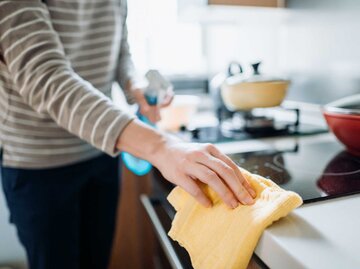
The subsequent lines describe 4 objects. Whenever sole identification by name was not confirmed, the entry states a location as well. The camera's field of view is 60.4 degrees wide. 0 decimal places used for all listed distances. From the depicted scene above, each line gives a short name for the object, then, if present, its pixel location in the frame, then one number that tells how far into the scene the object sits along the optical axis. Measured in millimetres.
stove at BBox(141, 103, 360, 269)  517
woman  440
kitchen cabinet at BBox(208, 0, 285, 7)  913
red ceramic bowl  612
